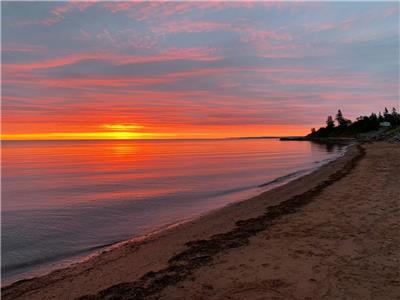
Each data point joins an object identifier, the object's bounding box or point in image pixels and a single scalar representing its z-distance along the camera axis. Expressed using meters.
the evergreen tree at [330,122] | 186.88
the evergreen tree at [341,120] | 179.11
